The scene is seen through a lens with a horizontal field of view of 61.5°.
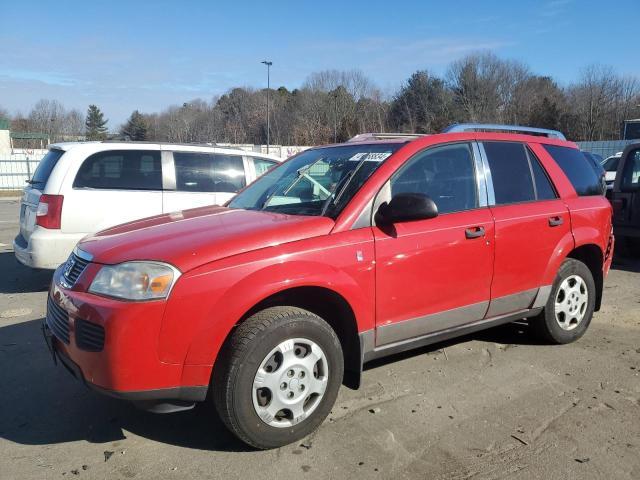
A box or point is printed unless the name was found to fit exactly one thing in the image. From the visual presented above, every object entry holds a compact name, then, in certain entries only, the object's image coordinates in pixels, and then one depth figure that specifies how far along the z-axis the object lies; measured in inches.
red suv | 110.2
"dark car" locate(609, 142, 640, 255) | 340.5
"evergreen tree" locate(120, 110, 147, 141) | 2935.5
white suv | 242.1
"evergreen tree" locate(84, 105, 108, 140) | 3968.8
